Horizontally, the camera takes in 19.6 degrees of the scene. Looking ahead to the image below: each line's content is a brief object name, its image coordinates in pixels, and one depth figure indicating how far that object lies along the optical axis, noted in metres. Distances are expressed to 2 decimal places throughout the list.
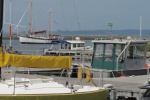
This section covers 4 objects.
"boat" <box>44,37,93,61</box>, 44.28
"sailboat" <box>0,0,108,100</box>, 14.92
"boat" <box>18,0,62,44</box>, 89.07
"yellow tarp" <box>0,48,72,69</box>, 15.58
